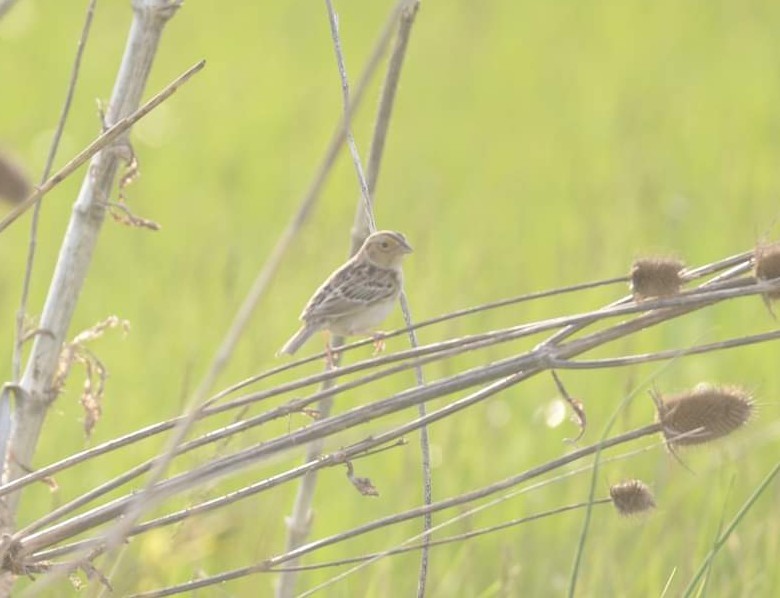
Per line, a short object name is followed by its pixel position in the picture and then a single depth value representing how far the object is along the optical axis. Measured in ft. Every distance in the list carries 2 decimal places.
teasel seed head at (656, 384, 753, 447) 18.74
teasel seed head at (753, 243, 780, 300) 17.94
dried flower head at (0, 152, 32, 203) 25.05
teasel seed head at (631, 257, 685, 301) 17.94
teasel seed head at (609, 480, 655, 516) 18.90
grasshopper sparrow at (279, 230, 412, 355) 27.20
